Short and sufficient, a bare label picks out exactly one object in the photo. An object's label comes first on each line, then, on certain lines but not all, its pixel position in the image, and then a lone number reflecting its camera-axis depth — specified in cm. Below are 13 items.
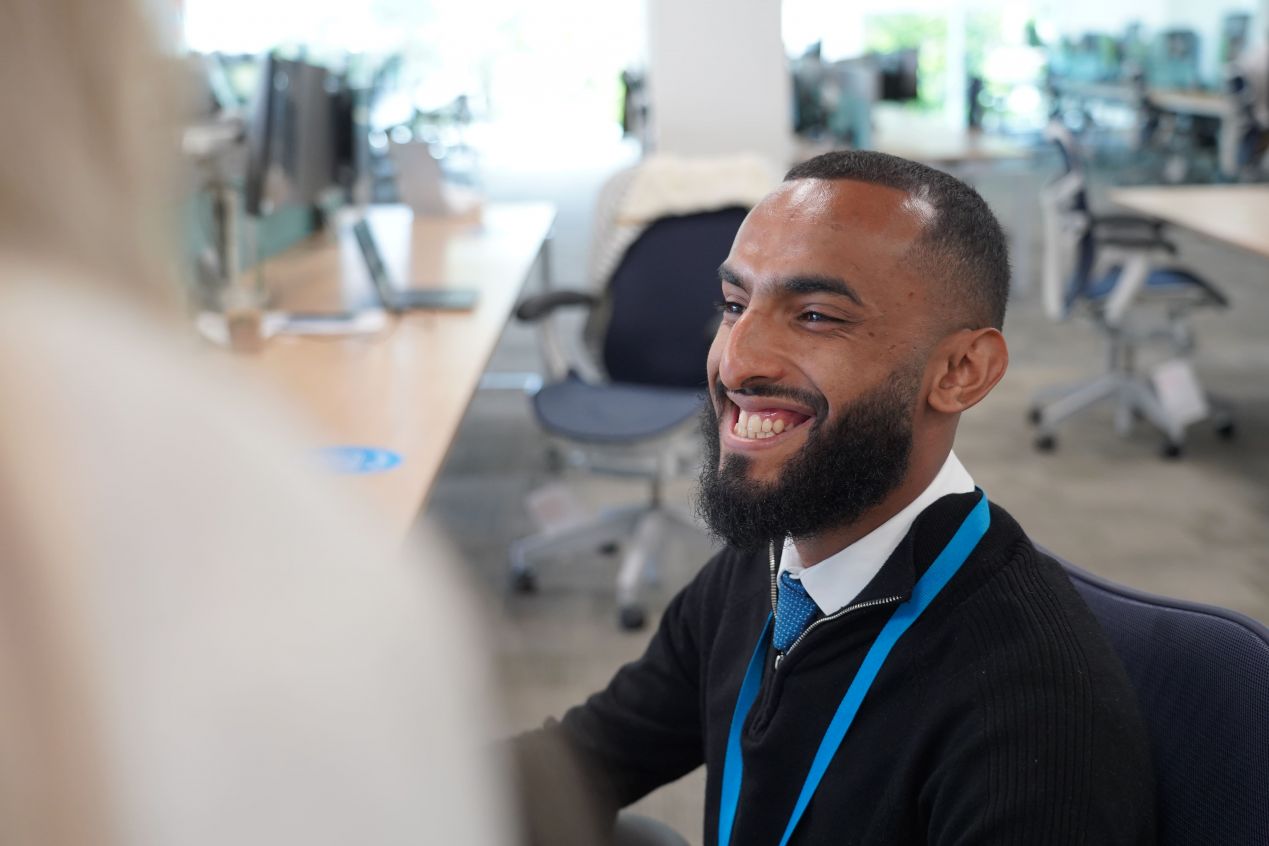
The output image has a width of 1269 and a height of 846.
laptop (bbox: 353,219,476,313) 309
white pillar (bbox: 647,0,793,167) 480
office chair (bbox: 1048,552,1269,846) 97
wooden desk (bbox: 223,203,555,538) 210
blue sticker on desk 183
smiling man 93
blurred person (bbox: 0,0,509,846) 27
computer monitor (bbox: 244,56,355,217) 316
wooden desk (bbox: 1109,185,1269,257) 393
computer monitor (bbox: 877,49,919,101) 743
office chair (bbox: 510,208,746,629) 319
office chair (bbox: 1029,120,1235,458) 410
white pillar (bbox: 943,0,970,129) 1318
